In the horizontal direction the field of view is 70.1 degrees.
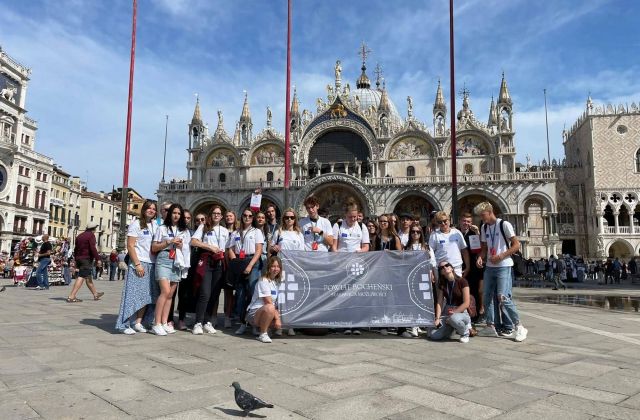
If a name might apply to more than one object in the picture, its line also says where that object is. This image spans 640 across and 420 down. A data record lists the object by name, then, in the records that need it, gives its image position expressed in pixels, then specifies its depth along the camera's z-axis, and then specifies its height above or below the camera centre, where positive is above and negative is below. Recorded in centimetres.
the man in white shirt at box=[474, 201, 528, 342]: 705 +3
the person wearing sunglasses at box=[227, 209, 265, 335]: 745 +11
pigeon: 328 -100
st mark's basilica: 3397 +805
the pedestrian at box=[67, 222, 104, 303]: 1104 +11
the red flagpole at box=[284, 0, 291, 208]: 1703 +684
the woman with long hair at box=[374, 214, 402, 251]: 815 +52
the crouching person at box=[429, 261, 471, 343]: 670 -64
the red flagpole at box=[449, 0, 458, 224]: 1459 +521
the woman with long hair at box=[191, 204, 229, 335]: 725 -3
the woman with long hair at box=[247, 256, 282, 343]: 655 -59
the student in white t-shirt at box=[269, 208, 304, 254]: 737 +44
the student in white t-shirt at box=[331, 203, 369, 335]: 779 +46
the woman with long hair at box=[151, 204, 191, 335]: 699 +2
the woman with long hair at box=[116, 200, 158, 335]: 695 -23
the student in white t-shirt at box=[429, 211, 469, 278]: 737 +33
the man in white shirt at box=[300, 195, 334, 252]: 779 +52
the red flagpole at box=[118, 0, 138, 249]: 1723 +463
